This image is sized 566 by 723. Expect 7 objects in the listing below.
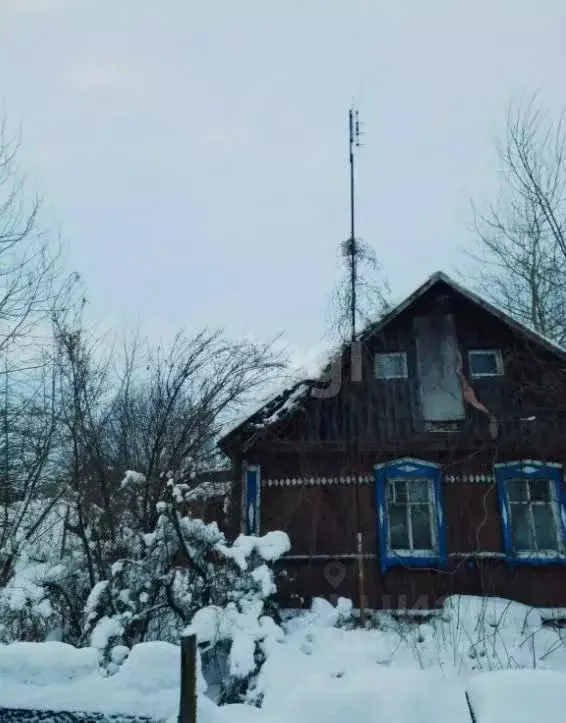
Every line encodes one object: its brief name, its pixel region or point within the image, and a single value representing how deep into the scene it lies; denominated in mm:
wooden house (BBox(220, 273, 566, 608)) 9992
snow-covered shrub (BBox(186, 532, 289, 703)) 6184
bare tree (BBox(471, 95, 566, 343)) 11398
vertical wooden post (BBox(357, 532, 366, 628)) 9211
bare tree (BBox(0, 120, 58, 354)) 9641
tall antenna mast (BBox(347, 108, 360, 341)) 12383
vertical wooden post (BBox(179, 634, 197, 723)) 3904
